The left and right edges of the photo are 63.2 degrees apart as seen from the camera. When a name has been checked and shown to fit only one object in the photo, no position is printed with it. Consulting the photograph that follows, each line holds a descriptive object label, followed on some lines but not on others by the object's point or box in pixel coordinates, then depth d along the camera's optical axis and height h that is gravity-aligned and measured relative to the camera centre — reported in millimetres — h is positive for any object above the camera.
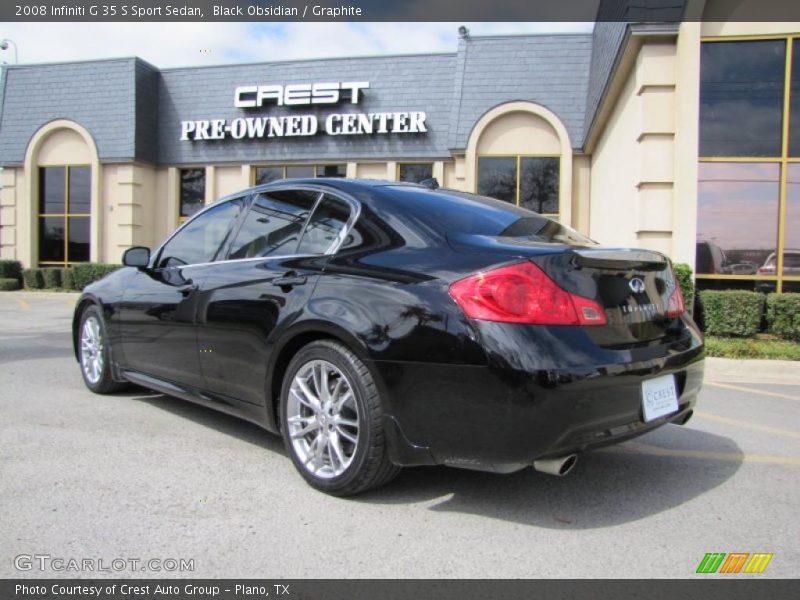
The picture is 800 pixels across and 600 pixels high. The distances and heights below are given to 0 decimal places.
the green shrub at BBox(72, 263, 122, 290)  18156 +249
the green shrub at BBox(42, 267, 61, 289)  18875 +66
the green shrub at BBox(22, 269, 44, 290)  18953 +52
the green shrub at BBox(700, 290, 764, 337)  8617 -269
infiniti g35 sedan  2689 -221
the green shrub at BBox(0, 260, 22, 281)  19050 +307
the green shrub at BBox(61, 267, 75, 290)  18688 +16
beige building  9273 +3421
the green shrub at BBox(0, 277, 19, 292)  18547 -128
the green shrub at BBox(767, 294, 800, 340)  8547 -293
